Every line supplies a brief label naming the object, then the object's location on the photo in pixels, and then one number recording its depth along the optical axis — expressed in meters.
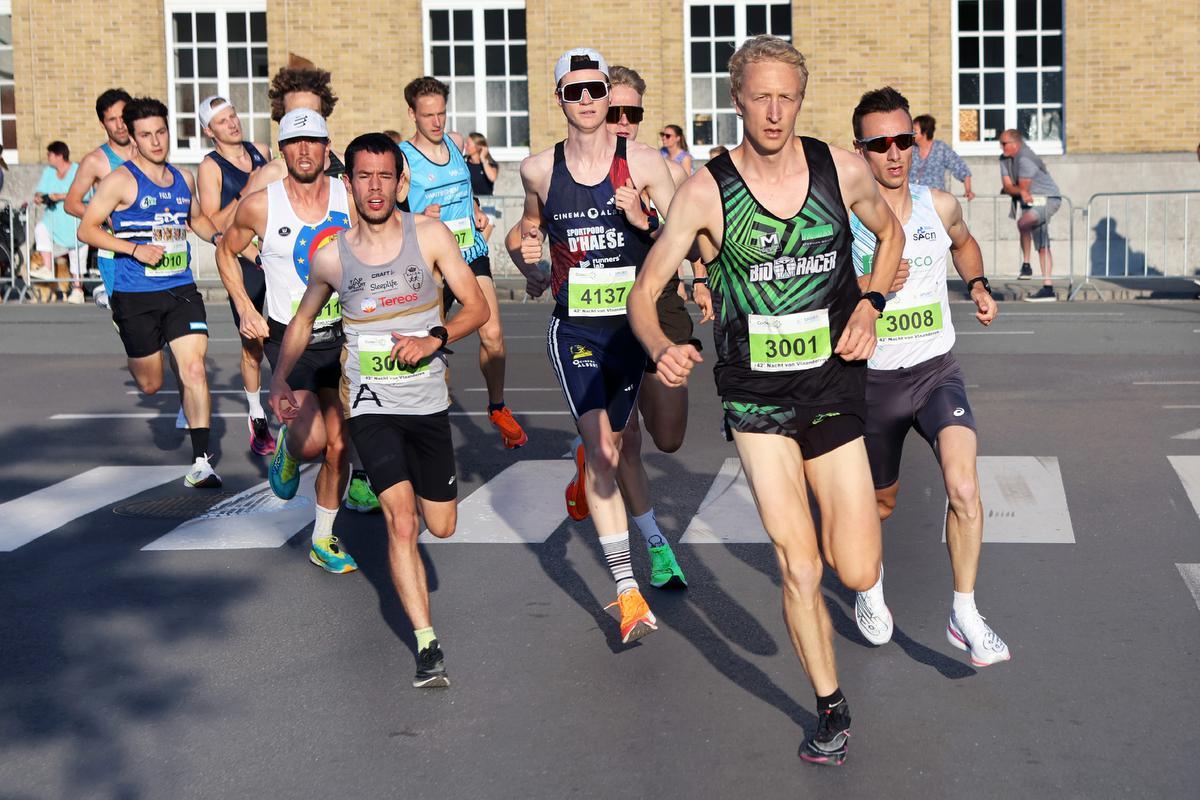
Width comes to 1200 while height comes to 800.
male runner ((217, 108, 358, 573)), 7.79
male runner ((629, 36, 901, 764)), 5.28
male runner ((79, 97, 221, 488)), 10.25
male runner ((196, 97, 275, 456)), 10.49
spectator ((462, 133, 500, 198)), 22.66
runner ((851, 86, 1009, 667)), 6.33
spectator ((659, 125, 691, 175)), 22.17
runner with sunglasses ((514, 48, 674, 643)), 6.96
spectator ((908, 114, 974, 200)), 16.55
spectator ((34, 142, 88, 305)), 24.38
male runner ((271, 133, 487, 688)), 6.36
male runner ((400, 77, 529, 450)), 10.59
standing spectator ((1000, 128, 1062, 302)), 22.78
